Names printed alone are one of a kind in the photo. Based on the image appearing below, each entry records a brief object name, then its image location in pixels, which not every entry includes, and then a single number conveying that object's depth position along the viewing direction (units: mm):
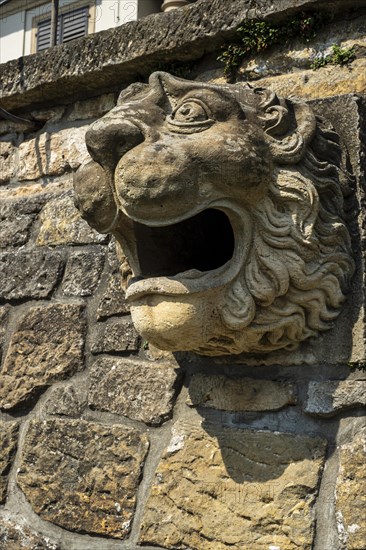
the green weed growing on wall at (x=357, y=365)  2121
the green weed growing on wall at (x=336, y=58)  2443
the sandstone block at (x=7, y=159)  3242
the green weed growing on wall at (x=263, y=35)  2498
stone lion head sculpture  2008
